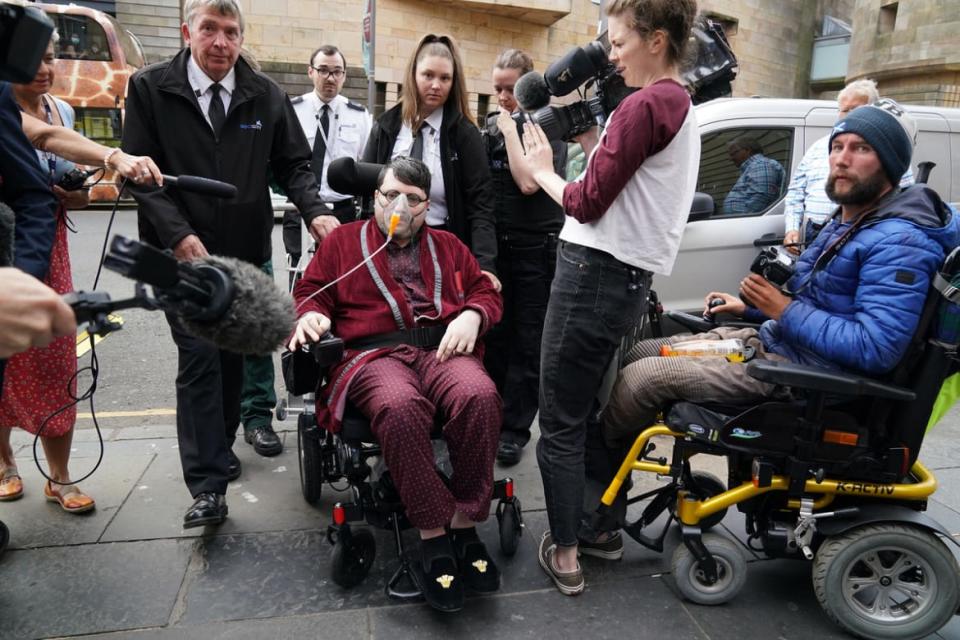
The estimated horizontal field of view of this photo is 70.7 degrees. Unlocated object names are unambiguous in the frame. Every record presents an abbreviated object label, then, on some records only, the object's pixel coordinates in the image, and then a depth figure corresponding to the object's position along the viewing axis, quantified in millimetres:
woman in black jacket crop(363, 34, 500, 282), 3314
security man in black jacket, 2773
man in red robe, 2320
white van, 4559
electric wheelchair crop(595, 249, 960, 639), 2195
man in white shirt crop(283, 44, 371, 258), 4855
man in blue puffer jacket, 2096
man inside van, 4684
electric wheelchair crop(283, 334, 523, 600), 2395
